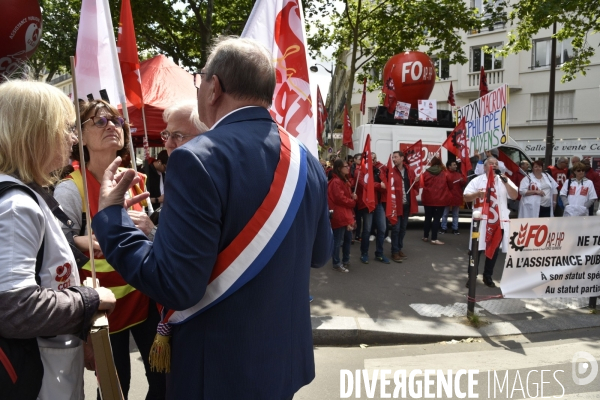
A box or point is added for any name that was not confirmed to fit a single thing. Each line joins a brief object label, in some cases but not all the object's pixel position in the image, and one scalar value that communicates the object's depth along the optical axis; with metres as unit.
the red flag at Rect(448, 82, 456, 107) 17.67
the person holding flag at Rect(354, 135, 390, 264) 8.34
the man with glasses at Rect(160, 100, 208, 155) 2.72
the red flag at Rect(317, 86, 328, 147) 5.98
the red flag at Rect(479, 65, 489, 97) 10.77
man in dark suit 1.45
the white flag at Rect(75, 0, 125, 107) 3.08
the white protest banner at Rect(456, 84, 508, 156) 6.95
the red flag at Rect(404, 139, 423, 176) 10.23
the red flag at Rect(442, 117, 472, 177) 8.57
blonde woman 1.42
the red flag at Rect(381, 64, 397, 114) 13.25
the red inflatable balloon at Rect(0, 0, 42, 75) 3.55
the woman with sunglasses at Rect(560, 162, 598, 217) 10.61
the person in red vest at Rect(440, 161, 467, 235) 11.38
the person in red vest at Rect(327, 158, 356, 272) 7.79
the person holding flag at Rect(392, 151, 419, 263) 8.98
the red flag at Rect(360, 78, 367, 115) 15.44
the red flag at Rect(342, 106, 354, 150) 12.98
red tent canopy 8.13
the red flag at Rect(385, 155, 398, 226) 8.60
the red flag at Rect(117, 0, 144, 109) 4.32
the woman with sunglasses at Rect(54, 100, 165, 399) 2.39
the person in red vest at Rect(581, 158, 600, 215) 12.20
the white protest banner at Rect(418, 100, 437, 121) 12.74
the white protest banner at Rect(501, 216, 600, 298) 5.84
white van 11.90
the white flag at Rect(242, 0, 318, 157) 3.65
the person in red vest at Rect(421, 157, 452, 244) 10.60
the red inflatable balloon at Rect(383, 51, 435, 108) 15.40
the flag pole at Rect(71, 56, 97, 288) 1.56
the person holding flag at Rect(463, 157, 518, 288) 6.41
